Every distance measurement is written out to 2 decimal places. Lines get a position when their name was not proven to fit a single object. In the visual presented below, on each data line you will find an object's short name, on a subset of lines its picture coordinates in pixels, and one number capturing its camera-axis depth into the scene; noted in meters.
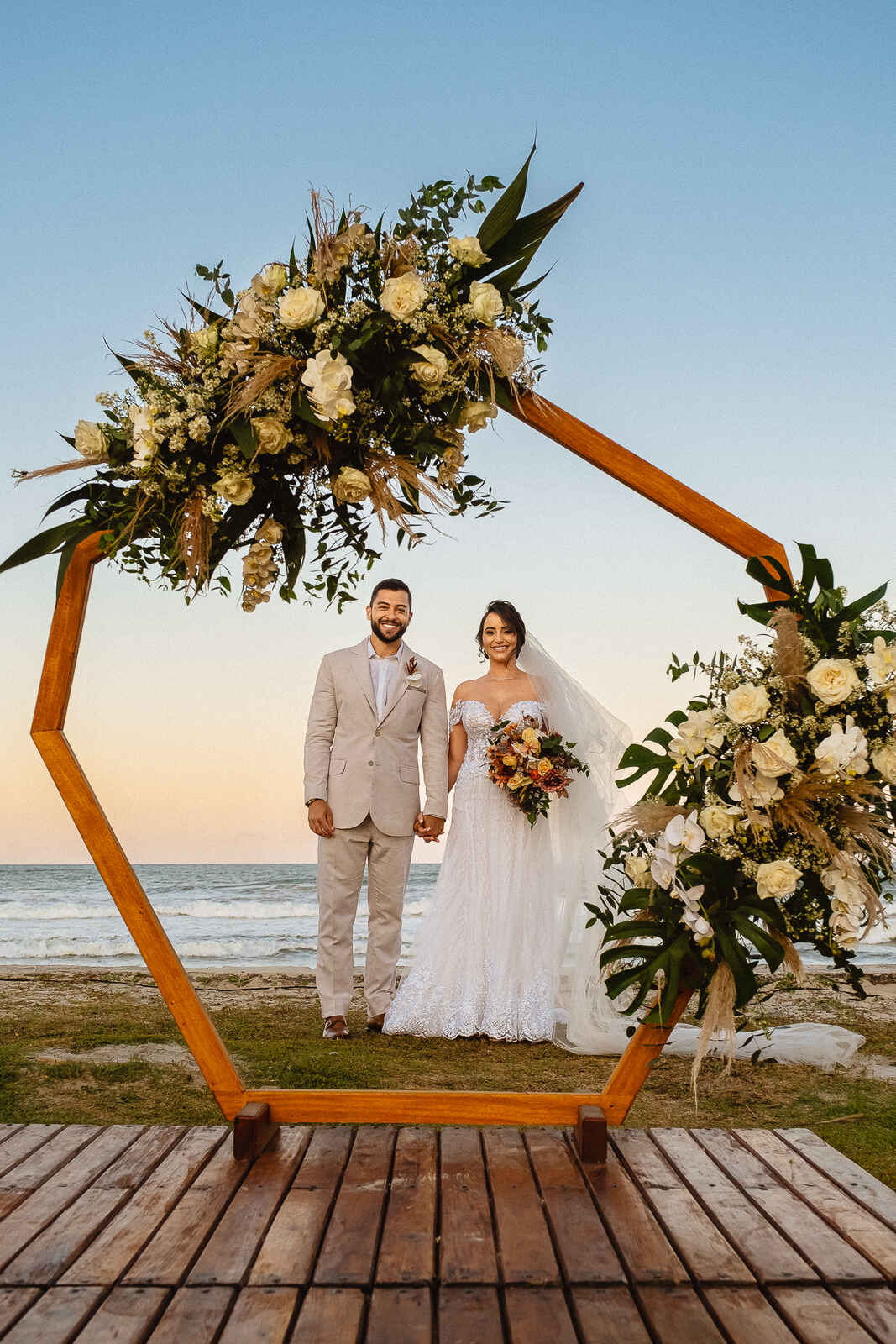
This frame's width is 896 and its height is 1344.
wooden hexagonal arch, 3.34
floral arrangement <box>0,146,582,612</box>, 3.18
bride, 5.93
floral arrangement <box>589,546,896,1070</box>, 2.95
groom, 5.94
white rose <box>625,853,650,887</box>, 3.21
